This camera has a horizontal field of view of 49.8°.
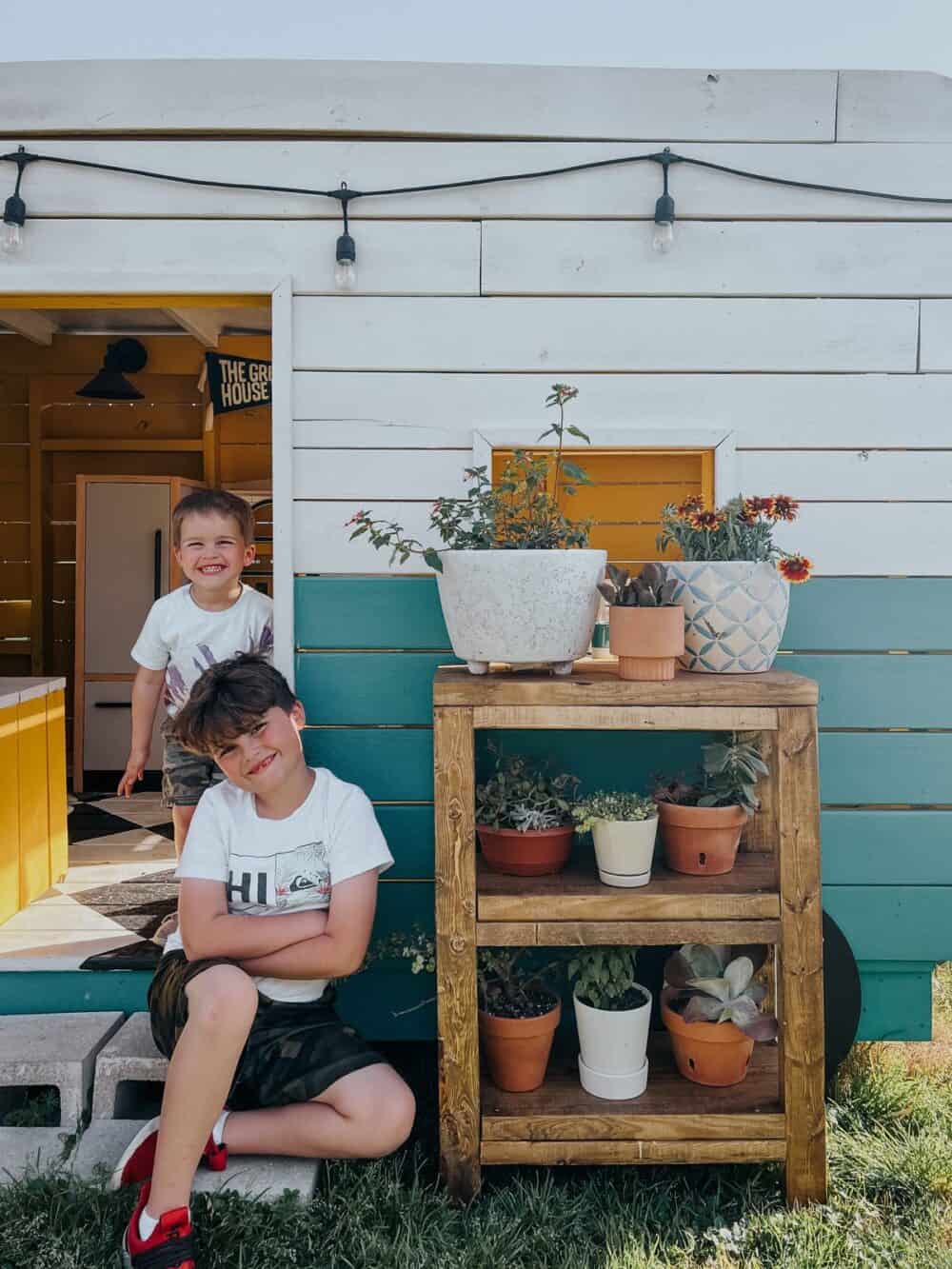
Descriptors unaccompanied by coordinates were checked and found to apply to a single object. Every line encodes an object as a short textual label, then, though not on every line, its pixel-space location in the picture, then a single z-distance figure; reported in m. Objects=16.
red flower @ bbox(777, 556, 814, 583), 2.11
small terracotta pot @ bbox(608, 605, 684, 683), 2.05
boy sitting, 2.00
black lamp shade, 5.69
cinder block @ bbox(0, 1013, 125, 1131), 2.25
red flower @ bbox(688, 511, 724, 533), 2.18
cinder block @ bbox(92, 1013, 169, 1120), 2.24
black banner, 5.28
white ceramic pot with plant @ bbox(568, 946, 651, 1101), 2.13
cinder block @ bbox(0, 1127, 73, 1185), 2.05
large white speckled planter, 2.07
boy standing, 2.52
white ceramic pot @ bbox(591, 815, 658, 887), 2.10
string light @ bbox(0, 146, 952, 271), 2.47
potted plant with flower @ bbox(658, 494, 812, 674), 2.12
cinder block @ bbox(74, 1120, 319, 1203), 1.94
